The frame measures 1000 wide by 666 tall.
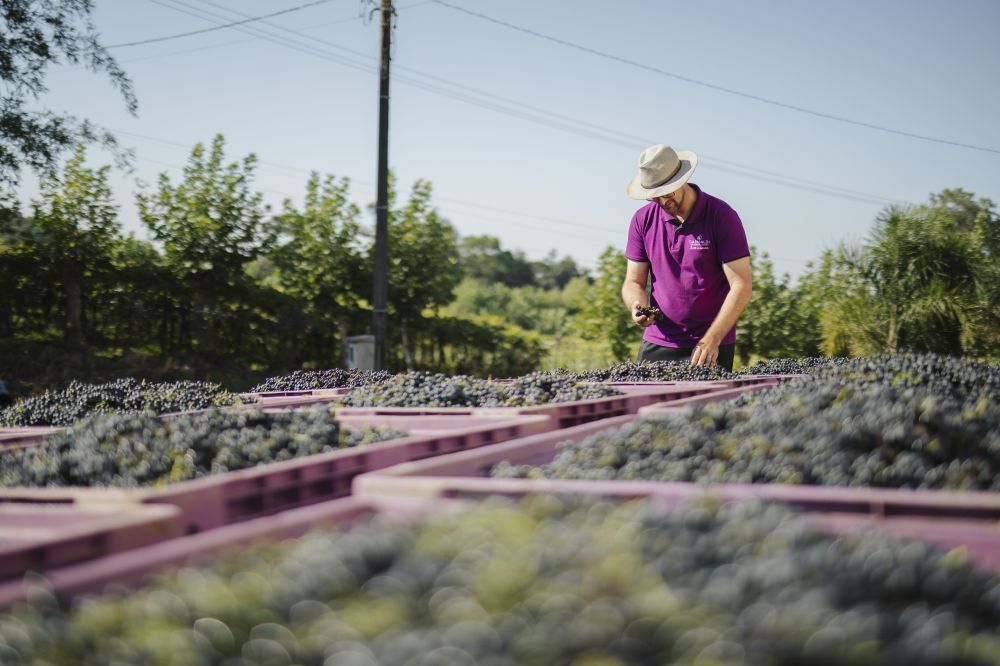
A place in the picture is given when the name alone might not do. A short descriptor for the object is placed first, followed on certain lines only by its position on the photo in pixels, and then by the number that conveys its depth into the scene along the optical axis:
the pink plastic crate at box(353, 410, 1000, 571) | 1.39
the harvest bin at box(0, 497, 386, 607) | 1.22
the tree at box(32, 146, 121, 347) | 12.49
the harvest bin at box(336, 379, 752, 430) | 3.12
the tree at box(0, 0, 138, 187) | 12.46
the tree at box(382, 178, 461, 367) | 16.05
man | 5.39
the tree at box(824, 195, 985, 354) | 10.49
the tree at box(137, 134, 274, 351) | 13.83
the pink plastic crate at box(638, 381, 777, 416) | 3.03
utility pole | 11.95
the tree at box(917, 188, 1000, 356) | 9.91
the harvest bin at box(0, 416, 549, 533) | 1.70
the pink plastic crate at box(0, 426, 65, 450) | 3.04
